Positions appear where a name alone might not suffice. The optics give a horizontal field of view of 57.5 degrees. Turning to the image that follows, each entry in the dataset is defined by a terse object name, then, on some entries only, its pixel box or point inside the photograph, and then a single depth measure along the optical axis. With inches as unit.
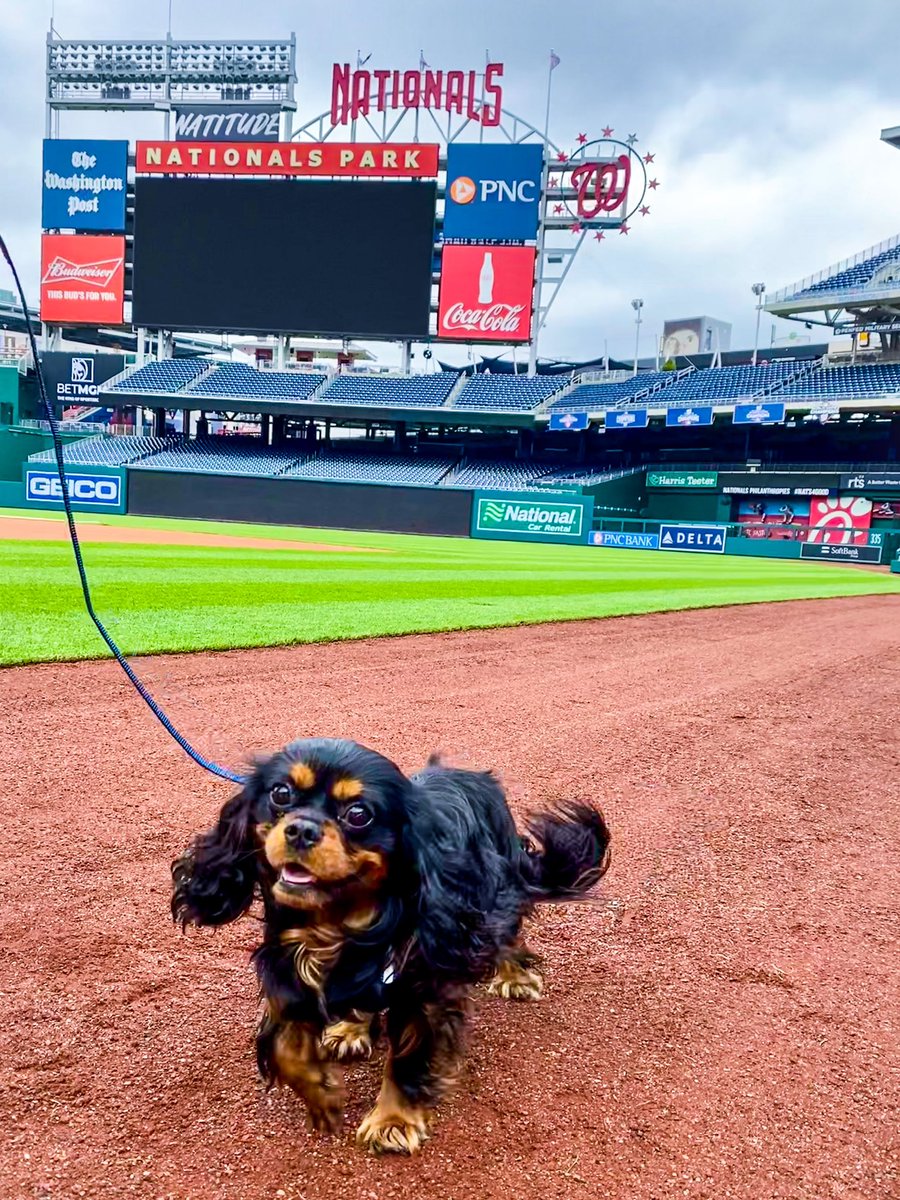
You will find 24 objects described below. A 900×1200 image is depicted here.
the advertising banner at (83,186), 1813.5
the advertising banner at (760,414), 1545.3
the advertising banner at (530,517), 1497.3
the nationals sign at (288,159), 1702.8
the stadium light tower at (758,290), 1896.7
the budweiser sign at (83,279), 1831.9
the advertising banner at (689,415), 1601.9
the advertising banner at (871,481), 1485.0
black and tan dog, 69.1
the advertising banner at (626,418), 1657.2
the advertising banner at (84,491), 1583.4
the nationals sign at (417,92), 1691.7
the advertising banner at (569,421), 1710.1
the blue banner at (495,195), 1699.1
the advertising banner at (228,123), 1813.5
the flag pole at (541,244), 1716.3
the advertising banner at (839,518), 1479.9
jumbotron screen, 1681.8
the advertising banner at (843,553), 1360.7
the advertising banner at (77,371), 2018.9
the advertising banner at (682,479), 1691.7
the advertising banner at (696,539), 1497.3
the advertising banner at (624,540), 1503.4
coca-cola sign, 1699.1
